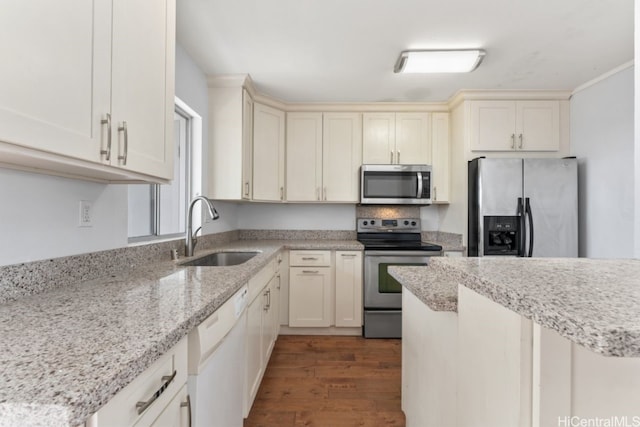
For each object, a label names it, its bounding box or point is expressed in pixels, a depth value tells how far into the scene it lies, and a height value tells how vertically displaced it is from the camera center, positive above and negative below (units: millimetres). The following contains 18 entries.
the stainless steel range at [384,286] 2928 -668
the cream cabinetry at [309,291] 2982 -730
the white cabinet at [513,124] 2887 +907
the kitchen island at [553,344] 444 -240
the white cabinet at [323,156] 3254 +661
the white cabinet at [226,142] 2660 +659
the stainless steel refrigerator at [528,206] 2588 +108
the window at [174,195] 1931 +148
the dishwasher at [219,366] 918 -545
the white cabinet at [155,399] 566 -404
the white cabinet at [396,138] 3254 +859
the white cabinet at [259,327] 1691 -738
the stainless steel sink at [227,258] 2299 -324
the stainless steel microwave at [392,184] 3137 +352
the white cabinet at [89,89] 689 +367
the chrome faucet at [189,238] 1968 -150
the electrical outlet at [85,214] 1239 +5
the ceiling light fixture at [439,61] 2168 +1170
